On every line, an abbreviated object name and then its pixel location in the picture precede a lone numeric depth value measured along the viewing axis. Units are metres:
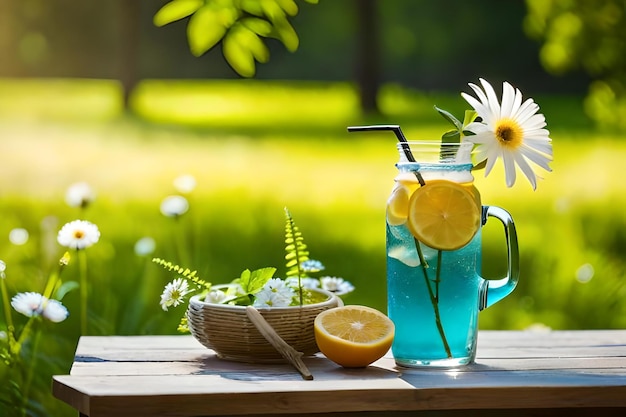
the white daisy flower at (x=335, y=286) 1.49
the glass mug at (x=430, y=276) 1.36
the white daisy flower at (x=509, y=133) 1.35
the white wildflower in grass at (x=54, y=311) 1.55
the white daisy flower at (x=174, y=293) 1.41
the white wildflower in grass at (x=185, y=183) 1.94
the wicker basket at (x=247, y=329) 1.38
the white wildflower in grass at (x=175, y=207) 1.92
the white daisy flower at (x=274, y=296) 1.39
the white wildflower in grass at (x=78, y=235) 1.62
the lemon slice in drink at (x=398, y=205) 1.36
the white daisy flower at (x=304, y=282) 1.44
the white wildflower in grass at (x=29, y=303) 1.56
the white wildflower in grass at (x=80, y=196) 1.78
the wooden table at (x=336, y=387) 1.27
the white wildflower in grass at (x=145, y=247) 1.96
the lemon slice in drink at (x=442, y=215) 1.35
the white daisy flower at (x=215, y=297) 1.41
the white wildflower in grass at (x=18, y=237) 1.99
